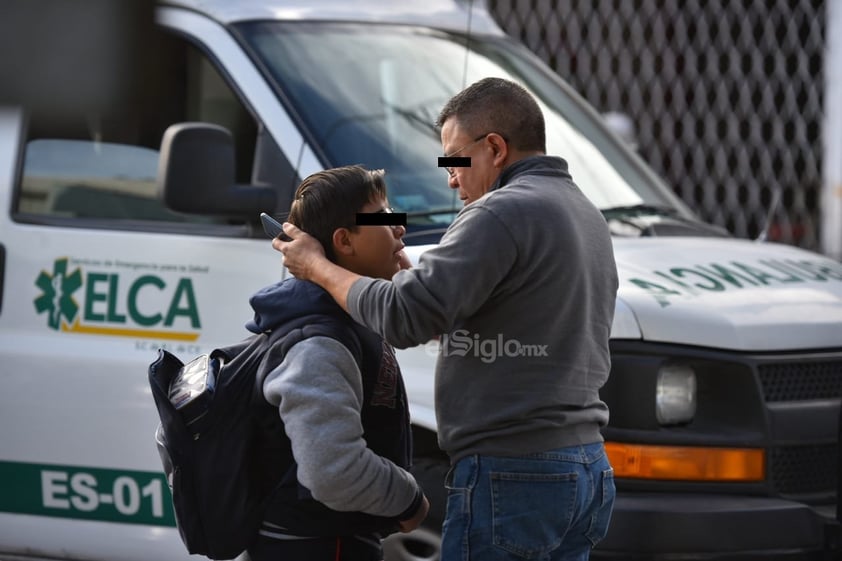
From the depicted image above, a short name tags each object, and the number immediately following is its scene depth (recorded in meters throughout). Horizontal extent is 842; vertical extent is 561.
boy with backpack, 5.42
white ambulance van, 7.90
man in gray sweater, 5.56
